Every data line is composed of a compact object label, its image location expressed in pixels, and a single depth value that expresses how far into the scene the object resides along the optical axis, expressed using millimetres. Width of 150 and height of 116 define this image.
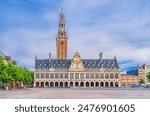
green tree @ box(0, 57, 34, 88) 63562
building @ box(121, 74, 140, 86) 191838
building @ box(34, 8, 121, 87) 146125
